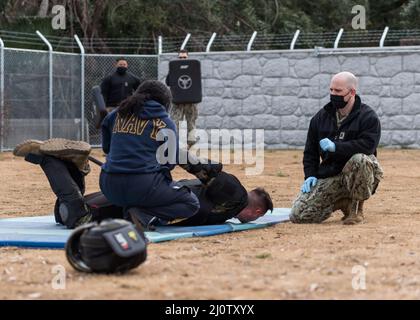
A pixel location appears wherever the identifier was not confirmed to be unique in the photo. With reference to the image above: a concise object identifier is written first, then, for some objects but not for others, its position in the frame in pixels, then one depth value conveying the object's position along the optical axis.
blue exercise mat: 7.63
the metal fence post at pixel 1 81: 19.83
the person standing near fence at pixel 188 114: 19.39
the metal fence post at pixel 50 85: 21.20
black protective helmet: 5.95
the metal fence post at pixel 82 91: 22.19
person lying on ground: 8.45
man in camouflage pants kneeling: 8.98
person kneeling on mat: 7.94
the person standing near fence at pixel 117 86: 18.84
